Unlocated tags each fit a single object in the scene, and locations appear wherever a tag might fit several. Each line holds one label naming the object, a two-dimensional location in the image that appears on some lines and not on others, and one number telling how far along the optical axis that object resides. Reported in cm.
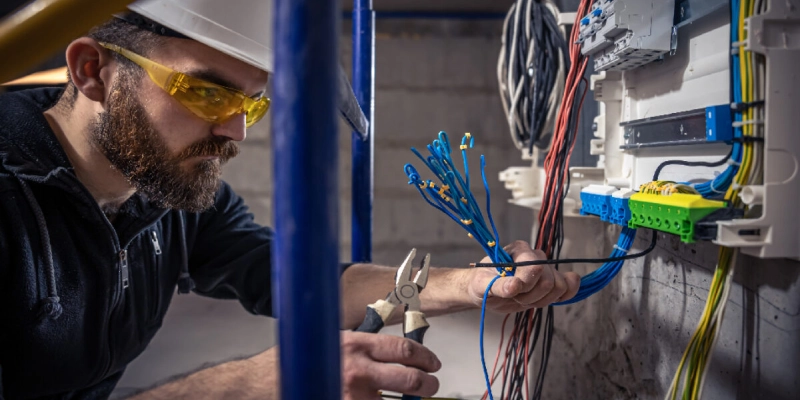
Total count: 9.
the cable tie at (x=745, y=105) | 60
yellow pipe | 32
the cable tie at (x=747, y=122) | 60
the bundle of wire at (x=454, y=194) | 70
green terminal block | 61
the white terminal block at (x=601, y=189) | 85
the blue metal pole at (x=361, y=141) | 127
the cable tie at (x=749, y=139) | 61
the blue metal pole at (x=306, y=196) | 28
